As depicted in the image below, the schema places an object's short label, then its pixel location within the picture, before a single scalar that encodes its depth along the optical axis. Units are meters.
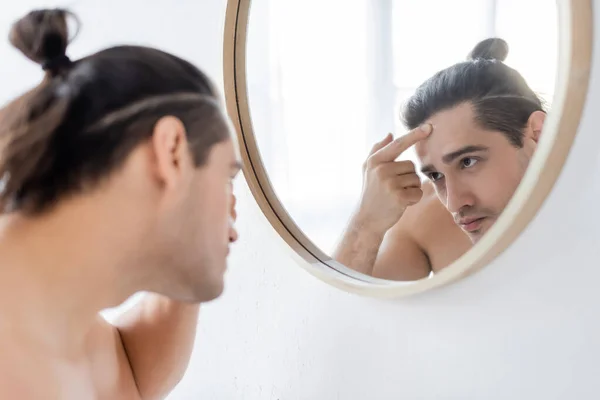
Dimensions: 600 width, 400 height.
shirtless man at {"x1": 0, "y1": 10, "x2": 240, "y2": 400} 0.55
